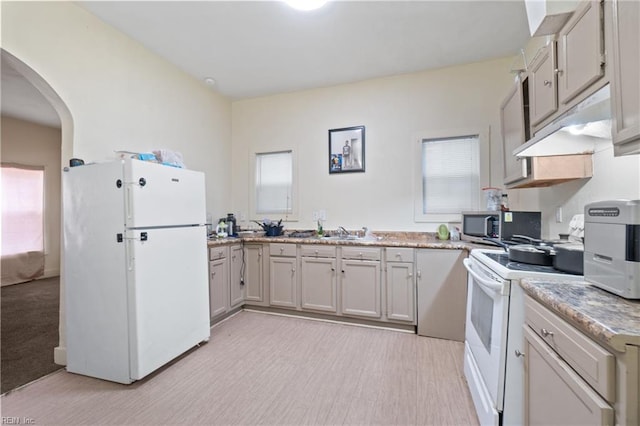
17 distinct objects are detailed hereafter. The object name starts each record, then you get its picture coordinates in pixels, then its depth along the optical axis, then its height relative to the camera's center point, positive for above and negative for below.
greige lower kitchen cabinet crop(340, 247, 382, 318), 2.87 -0.77
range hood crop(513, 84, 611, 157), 1.27 +0.43
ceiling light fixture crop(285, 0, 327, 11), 2.04 +1.55
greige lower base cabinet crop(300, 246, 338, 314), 3.03 -0.77
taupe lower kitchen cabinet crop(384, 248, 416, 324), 2.76 -0.76
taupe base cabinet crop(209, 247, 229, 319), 2.88 -0.76
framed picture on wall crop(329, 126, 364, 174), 3.54 +0.79
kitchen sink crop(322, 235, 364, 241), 3.14 -0.32
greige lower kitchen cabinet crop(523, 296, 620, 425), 0.73 -0.53
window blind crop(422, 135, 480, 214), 3.18 +0.42
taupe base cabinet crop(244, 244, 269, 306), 3.34 -0.78
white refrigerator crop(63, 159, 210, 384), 1.90 -0.41
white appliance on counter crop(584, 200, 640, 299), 0.87 -0.13
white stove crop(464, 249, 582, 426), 1.27 -0.65
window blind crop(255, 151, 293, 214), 3.92 +0.42
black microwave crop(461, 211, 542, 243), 2.31 -0.13
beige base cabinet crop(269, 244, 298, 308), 3.19 -0.77
